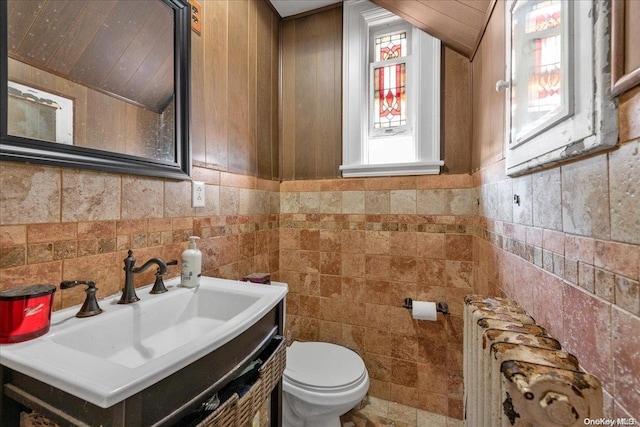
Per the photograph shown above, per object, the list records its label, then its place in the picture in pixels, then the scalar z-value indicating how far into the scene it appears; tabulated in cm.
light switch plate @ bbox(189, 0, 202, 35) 123
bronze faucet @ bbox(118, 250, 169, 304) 87
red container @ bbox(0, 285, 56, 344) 57
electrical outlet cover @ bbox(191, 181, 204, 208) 122
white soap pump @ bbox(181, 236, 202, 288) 106
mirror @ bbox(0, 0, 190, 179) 70
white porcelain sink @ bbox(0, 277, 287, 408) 46
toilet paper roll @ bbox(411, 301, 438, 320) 152
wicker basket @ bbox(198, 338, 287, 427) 60
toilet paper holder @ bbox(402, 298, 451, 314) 155
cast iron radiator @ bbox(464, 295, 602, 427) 46
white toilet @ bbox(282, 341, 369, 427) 122
